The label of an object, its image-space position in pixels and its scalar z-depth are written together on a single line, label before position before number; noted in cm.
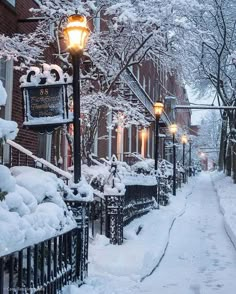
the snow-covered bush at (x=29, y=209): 467
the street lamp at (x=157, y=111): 1908
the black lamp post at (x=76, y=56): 762
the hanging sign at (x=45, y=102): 778
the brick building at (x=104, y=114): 1213
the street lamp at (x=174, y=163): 2638
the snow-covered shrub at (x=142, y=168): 2086
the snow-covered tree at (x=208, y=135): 10206
